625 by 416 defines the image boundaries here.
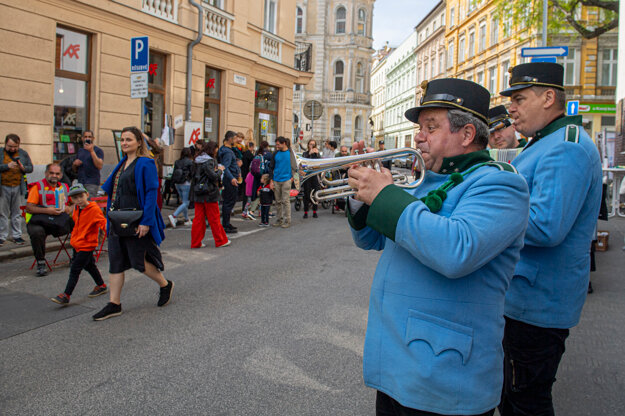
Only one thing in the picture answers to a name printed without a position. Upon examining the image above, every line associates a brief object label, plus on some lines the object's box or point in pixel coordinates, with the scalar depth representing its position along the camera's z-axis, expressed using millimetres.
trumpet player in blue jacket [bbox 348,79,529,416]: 1603
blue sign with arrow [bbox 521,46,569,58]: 10430
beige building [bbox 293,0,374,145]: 49719
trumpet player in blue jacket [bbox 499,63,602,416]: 2281
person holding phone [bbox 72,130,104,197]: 10195
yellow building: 34969
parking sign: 9867
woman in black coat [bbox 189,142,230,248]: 9008
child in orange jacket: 5602
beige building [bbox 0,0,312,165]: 10867
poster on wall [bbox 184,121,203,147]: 14656
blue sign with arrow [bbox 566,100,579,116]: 15609
